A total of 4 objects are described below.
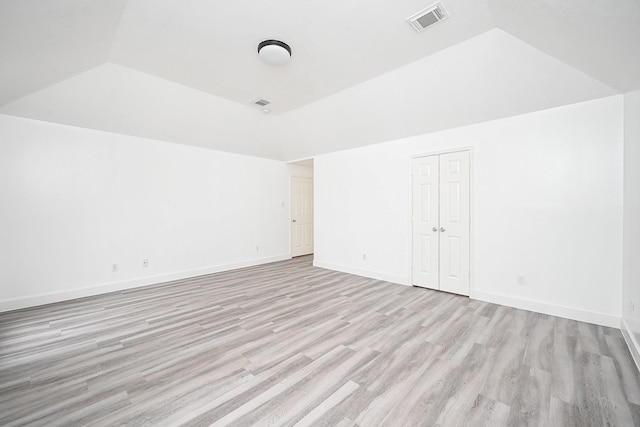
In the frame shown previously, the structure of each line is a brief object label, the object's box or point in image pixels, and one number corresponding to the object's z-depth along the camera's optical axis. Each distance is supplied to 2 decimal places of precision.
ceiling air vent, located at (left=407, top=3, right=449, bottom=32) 2.22
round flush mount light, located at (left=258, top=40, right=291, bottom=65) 2.65
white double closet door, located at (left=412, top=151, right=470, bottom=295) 3.82
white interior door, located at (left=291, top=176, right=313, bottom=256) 6.98
